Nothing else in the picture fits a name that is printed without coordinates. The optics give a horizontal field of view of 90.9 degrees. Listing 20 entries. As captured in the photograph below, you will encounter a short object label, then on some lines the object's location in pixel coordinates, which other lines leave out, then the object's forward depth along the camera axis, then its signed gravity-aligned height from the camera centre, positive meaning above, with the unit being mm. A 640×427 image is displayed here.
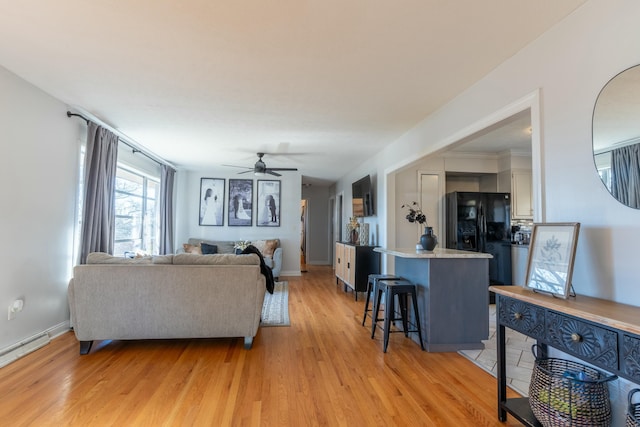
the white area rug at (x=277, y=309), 3748 -1180
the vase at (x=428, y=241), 3186 -162
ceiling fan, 5199 +911
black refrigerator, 4930 +65
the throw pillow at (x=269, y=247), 6766 -522
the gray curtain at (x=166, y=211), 6266 +210
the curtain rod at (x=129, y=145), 3428 +1140
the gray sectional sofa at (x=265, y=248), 6492 -540
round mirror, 1456 +447
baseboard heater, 2566 -1125
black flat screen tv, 5449 +498
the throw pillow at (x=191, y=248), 6617 -555
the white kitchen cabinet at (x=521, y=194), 5094 +527
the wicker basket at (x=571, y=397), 1414 -797
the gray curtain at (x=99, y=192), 3580 +338
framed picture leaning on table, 1551 -160
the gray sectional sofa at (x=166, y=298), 2771 -687
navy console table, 1185 -458
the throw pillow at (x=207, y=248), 6551 -549
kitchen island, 2926 -707
